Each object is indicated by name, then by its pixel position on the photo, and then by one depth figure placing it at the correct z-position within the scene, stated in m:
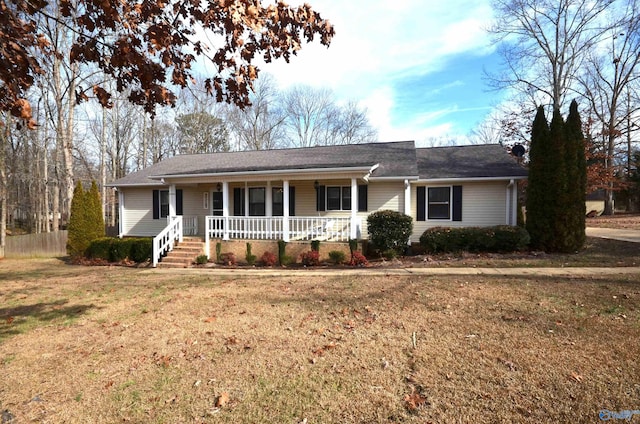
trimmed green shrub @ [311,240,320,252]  11.38
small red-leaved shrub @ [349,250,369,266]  10.64
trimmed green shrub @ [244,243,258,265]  11.84
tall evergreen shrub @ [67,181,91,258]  13.86
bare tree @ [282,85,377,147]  38.00
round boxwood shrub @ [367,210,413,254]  11.30
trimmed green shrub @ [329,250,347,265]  11.09
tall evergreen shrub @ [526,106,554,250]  10.86
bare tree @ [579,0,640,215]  23.24
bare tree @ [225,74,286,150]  34.78
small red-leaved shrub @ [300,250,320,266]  11.05
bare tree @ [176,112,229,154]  32.28
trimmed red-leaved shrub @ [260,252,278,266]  11.46
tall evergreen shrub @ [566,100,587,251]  10.59
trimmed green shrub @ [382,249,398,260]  11.19
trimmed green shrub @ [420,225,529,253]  10.91
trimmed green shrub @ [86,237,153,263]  12.54
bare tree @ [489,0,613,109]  21.03
